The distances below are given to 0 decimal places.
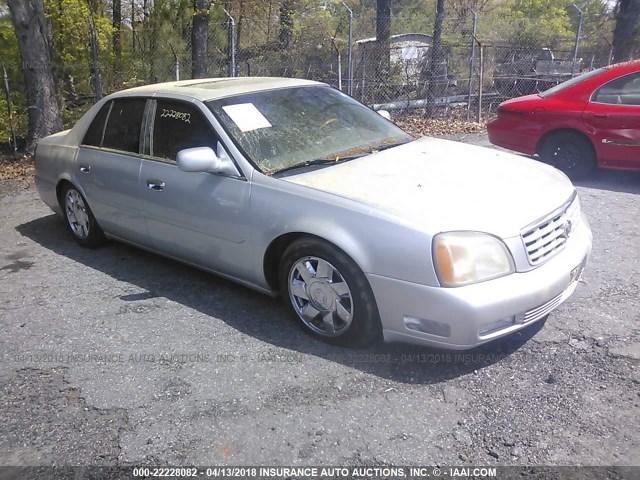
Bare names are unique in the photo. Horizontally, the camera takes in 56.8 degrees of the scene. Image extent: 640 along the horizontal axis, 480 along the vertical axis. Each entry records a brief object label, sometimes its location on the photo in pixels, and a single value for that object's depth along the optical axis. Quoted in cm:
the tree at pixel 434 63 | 1286
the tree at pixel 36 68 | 934
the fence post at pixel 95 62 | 1037
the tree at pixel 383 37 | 1262
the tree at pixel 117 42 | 1204
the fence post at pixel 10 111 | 928
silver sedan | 307
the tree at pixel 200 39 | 1267
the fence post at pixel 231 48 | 1027
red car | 663
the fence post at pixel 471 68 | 1140
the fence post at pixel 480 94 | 1152
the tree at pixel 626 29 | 1370
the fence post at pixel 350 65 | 1047
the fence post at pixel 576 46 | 1263
